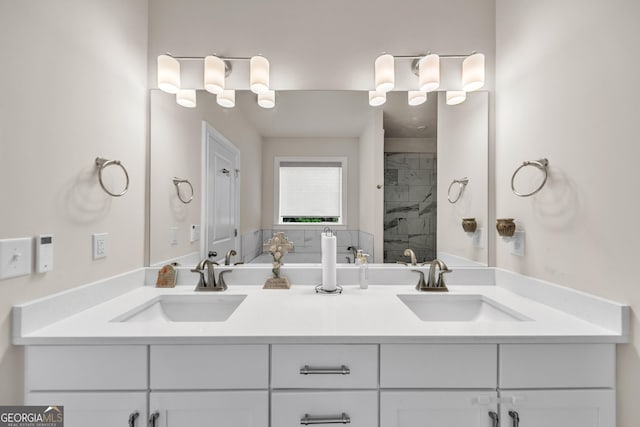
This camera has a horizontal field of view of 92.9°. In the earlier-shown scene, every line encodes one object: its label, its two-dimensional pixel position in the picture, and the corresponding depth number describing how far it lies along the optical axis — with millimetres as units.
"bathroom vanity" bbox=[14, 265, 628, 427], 959
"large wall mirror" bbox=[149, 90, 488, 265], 1682
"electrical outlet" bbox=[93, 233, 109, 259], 1271
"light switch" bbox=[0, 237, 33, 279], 891
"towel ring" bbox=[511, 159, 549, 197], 1301
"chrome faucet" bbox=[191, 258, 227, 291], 1524
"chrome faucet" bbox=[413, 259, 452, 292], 1535
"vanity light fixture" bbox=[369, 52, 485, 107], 1597
